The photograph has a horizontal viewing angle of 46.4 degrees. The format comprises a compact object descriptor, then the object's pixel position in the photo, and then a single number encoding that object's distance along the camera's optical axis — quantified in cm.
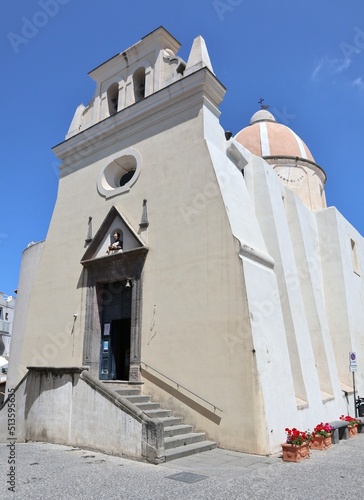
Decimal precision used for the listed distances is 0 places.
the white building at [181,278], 923
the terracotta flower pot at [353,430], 1102
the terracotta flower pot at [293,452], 771
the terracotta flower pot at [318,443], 891
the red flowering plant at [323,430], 902
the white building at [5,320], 3747
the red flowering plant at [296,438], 779
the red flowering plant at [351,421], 1111
